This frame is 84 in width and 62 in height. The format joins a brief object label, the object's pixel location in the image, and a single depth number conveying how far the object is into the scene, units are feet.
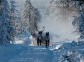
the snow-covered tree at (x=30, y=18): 278.46
